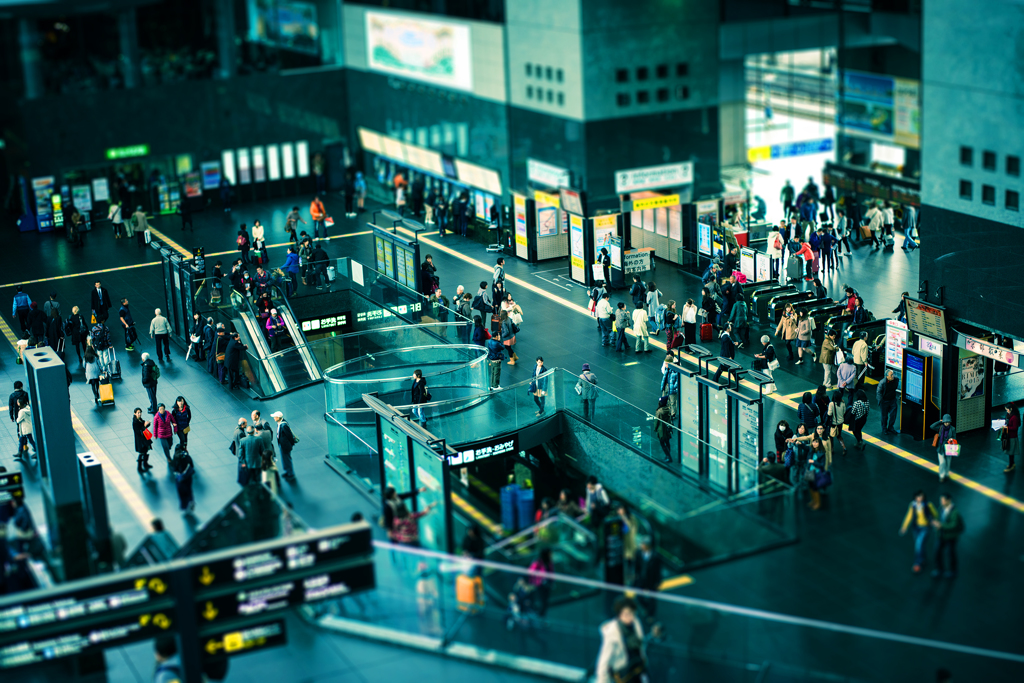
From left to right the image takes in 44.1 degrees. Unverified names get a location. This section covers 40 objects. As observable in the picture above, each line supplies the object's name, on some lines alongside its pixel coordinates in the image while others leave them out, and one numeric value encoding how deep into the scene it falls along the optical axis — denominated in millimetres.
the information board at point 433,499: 21422
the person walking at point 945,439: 23766
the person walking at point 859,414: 25281
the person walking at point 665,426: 25219
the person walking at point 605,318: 32062
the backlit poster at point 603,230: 37500
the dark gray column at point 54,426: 20859
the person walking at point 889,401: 26094
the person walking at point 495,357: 29859
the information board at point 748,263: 35219
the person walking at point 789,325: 30203
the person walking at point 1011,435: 24109
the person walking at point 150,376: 28719
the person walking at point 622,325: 31250
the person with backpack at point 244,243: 40656
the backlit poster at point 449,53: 48031
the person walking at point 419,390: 27406
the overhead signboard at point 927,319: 25266
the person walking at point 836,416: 25547
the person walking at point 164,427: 26031
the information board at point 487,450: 26469
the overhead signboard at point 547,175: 44438
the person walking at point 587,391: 26859
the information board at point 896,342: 27188
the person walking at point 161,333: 32094
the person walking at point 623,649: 15836
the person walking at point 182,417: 26111
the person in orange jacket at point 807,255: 36094
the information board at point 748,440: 23172
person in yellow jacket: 20219
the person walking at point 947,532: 19719
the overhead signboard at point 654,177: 43812
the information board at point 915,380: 25812
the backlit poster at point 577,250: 37438
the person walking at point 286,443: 25078
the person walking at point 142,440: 25250
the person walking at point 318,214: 44469
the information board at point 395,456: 23078
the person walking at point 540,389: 27234
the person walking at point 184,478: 23750
